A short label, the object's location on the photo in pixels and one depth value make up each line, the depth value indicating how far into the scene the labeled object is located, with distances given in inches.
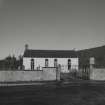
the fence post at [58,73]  819.4
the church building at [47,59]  1461.6
